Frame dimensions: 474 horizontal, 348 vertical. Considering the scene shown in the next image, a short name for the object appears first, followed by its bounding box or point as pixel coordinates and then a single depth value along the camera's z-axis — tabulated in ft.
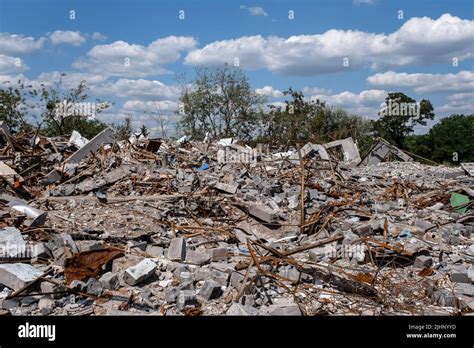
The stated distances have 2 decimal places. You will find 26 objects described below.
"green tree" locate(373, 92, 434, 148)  89.10
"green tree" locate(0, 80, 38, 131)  61.52
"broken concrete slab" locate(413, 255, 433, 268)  14.19
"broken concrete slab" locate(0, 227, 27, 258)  13.94
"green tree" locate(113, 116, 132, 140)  59.42
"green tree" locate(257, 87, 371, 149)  70.33
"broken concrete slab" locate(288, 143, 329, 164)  34.09
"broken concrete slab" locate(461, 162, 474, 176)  33.19
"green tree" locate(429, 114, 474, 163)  81.71
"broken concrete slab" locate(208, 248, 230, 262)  14.65
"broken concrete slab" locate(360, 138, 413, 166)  44.68
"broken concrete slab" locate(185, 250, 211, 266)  14.34
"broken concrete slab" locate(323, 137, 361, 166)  42.42
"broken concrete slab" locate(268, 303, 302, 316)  10.99
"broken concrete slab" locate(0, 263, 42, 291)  12.19
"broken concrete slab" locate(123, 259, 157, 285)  12.45
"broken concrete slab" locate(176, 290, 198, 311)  11.28
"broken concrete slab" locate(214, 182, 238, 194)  22.93
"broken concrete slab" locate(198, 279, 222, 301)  11.91
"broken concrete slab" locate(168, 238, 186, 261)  14.49
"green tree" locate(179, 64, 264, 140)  78.89
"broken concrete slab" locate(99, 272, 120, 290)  12.33
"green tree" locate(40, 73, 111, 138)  58.70
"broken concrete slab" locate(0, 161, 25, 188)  23.03
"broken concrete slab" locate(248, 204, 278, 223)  19.48
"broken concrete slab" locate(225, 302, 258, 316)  10.75
